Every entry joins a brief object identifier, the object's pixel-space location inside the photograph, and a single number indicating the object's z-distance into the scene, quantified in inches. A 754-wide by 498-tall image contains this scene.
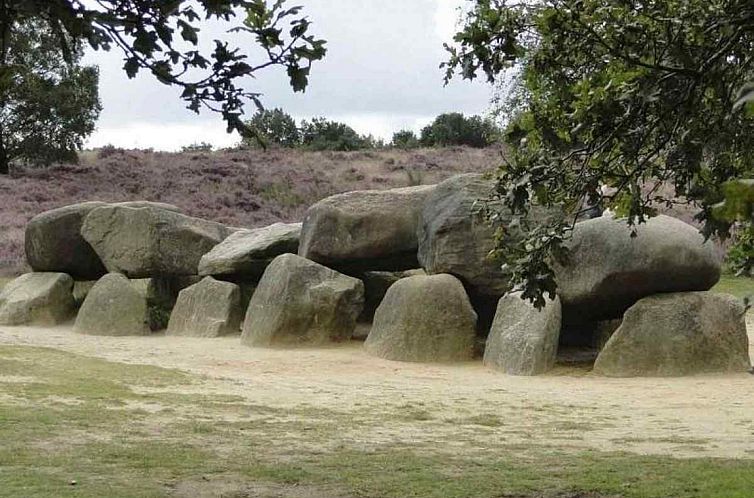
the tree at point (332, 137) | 1974.7
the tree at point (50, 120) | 1305.4
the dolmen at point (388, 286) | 519.8
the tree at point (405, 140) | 1953.0
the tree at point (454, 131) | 2023.9
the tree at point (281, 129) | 2040.1
